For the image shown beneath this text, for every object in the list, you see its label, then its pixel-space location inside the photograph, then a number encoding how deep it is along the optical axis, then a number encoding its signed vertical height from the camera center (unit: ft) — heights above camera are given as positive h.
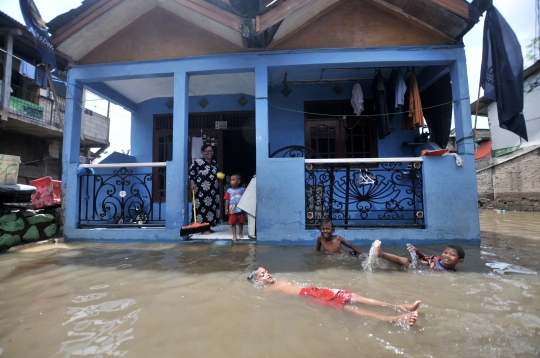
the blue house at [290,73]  17.34 +8.36
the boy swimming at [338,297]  6.84 -2.78
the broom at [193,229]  17.19 -1.79
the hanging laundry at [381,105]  22.35 +7.04
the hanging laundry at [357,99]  23.66 +7.76
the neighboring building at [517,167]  44.78 +4.78
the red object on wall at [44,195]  20.34 +0.25
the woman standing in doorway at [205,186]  19.76 +0.79
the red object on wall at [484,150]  65.59 +10.51
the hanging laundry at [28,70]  29.29 +12.89
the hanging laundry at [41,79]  31.81 +13.07
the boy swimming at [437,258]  11.46 -2.49
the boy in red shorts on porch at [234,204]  18.34 -0.40
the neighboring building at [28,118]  35.06 +11.18
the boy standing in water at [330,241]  14.97 -2.23
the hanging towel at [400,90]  20.93 +7.52
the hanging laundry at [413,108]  21.06 +6.40
